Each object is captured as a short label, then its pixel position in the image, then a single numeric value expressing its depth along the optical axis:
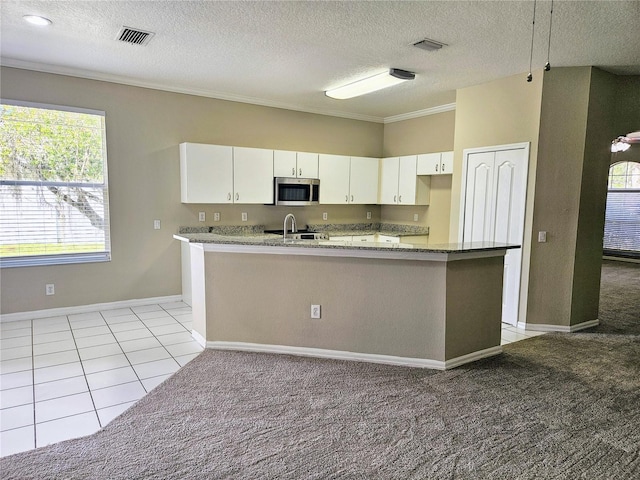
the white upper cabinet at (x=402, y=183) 6.08
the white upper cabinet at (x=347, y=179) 6.02
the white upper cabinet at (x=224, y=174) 4.97
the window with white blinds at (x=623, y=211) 9.50
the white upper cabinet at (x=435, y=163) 5.56
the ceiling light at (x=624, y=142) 8.00
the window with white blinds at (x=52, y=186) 4.24
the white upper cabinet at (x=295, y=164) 5.55
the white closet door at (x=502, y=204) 4.36
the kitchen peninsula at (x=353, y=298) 3.23
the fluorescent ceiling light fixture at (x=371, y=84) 4.22
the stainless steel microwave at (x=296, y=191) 5.60
